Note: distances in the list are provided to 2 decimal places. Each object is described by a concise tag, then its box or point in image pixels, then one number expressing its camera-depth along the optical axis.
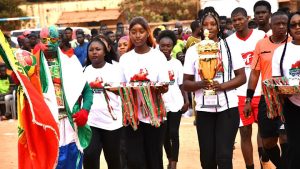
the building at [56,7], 47.50
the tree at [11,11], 45.47
